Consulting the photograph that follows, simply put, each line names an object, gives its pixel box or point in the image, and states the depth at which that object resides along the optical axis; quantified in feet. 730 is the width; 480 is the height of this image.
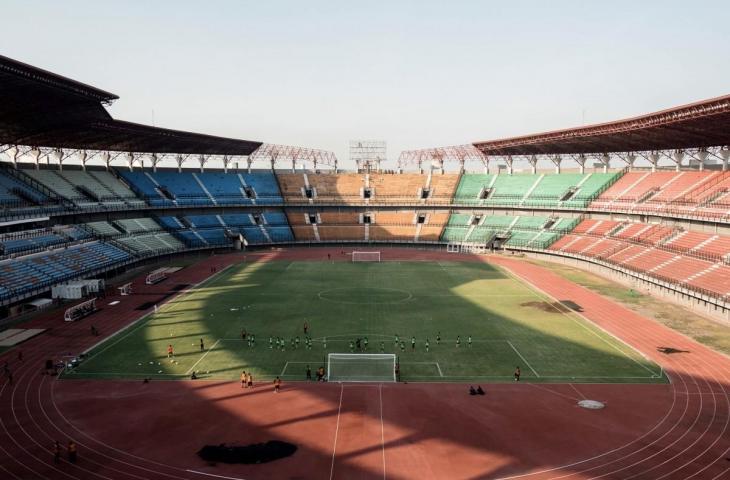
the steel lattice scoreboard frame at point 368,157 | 397.80
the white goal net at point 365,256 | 283.18
